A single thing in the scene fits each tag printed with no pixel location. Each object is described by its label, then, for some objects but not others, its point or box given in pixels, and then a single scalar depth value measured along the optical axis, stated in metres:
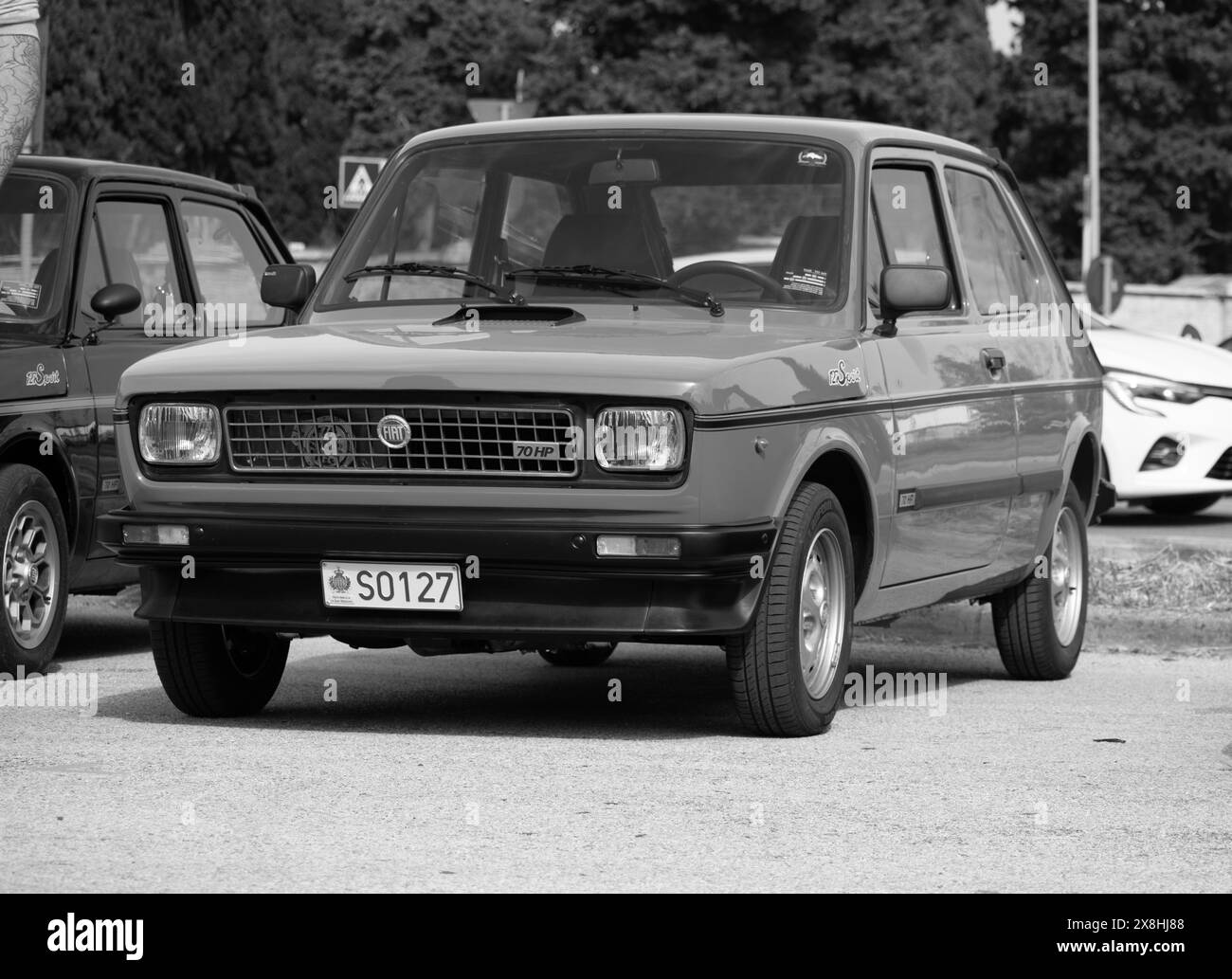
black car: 8.62
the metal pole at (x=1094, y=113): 48.25
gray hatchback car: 6.50
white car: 15.80
